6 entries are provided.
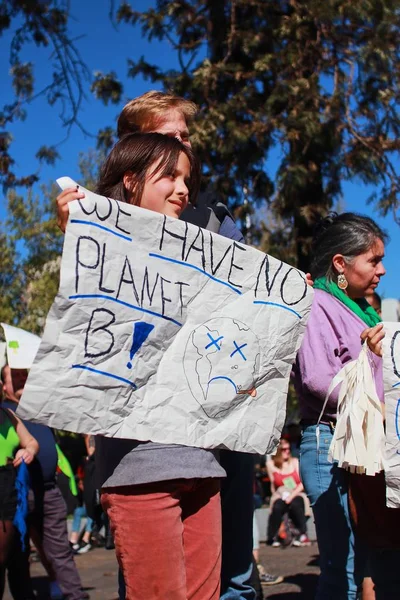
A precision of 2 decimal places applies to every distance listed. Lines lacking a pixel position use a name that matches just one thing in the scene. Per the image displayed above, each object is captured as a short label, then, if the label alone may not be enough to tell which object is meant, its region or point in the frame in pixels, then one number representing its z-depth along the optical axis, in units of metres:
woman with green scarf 3.21
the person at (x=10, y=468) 4.86
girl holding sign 2.18
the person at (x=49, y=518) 5.86
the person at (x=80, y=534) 10.14
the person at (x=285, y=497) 9.96
